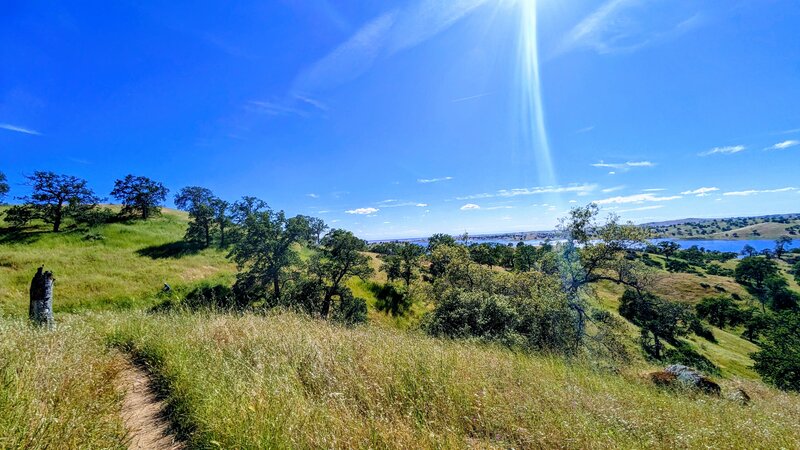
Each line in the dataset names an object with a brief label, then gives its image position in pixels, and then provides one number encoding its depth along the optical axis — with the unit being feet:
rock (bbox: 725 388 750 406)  23.75
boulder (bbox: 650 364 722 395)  26.78
